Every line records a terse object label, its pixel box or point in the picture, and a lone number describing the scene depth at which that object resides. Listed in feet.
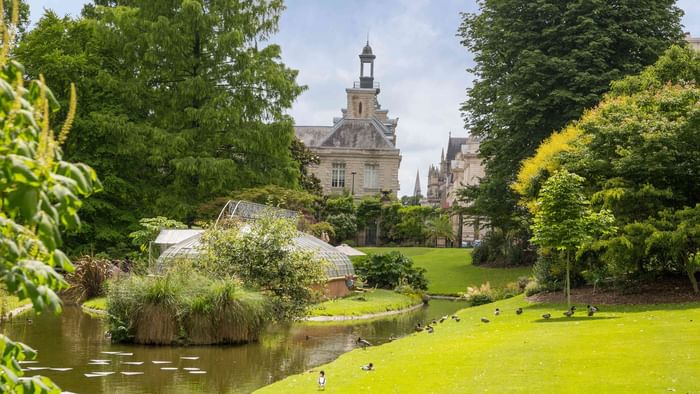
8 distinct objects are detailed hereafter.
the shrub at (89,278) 98.17
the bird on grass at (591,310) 68.69
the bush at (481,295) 108.78
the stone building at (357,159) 284.00
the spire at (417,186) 637.30
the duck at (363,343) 61.11
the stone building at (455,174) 302.04
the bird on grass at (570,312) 68.55
